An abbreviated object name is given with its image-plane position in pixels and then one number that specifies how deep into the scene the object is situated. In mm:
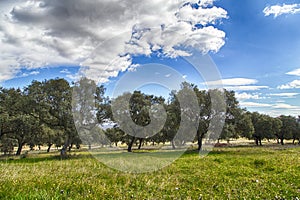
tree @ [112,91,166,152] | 36875
